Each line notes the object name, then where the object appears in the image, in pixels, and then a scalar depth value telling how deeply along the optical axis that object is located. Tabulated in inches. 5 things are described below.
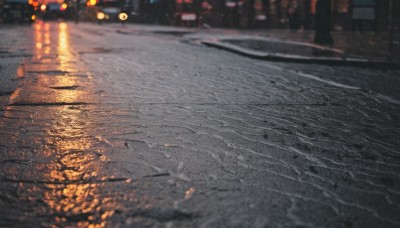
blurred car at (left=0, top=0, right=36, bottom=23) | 1341.0
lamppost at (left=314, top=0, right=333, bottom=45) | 596.4
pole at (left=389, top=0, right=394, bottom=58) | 435.1
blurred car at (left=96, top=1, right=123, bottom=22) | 1469.0
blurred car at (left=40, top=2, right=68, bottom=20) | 1860.2
